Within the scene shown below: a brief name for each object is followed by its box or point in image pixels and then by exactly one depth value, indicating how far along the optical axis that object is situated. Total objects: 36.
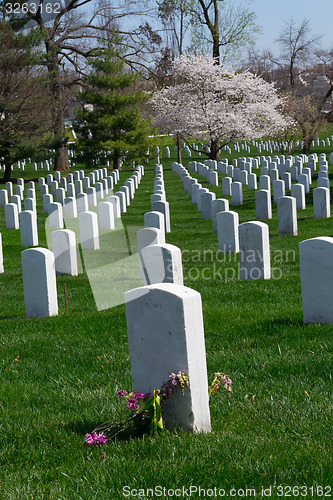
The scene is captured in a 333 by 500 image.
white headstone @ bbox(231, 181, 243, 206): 21.11
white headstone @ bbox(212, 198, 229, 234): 14.34
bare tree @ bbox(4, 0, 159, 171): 37.56
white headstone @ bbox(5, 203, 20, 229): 18.31
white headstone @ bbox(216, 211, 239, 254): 11.27
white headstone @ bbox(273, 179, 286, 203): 20.12
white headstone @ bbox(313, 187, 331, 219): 16.31
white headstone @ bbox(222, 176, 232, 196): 23.75
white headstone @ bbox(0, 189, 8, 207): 25.97
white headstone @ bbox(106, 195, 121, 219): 17.75
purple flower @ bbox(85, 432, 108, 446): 3.65
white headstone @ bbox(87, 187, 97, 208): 23.39
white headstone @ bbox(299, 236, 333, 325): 6.05
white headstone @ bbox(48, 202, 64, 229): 17.32
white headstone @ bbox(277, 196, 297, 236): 13.62
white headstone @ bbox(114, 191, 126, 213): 20.77
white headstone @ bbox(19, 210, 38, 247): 14.84
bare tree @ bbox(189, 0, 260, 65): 39.06
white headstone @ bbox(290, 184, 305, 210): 17.75
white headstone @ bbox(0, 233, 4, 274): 11.68
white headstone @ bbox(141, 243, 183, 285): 7.15
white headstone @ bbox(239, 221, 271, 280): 8.81
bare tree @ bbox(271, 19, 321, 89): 53.95
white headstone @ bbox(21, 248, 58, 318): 7.58
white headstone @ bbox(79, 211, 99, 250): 13.29
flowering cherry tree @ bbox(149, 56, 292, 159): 37.62
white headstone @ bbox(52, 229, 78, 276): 10.59
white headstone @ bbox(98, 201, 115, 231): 16.23
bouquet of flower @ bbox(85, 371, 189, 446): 3.68
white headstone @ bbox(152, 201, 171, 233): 15.37
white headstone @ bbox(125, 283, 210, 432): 3.69
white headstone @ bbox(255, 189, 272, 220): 16.92
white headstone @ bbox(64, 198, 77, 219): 19.28
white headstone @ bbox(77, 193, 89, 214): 19.66
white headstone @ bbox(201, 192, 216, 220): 17.44
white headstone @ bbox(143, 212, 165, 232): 11.96
